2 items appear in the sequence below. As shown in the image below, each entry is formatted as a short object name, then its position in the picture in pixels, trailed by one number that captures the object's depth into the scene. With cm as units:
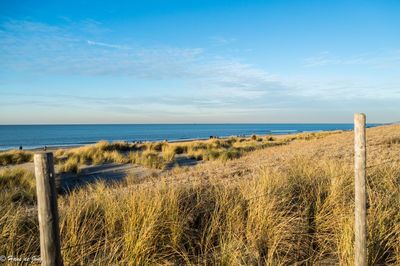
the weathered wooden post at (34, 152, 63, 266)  241
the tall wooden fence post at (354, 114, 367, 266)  344
